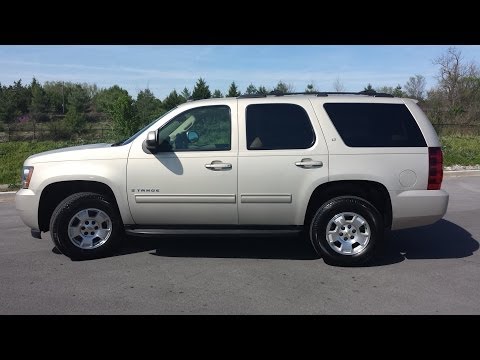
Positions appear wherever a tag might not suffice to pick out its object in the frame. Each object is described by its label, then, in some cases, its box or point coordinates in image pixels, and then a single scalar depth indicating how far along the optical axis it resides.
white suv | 5.07
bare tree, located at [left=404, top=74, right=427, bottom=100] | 32.94
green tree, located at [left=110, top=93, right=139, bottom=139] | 13.44
